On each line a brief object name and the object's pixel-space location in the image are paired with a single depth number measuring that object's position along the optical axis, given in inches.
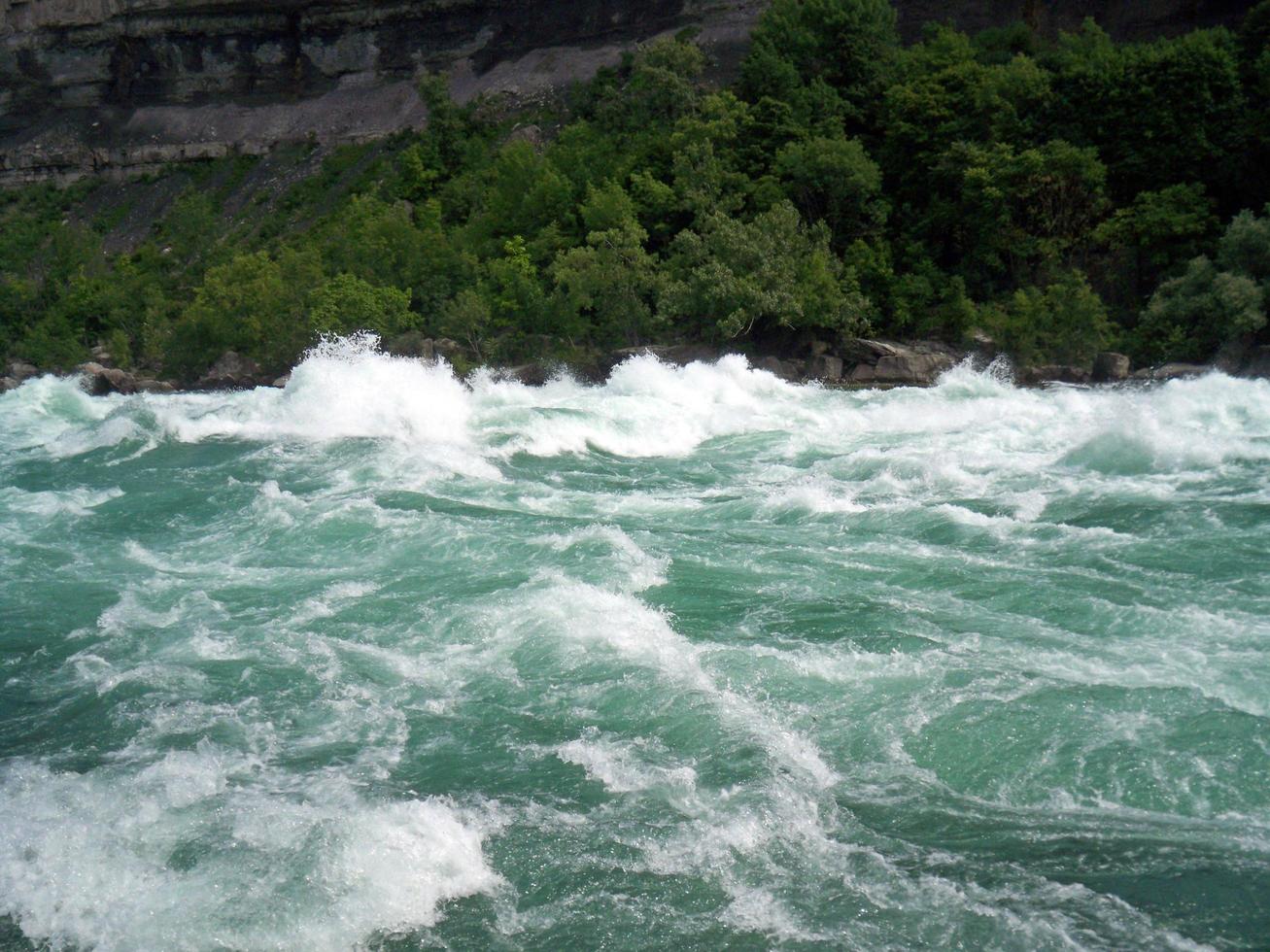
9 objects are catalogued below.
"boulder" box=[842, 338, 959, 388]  1253.7
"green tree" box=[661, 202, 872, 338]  1305.4
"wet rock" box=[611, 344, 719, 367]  1334.9
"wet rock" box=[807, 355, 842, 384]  1296.8
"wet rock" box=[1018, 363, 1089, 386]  1186.0
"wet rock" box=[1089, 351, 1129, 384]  1159.6
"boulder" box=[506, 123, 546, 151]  2230.6
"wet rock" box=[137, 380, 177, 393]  1631.4
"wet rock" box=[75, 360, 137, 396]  1674.5
